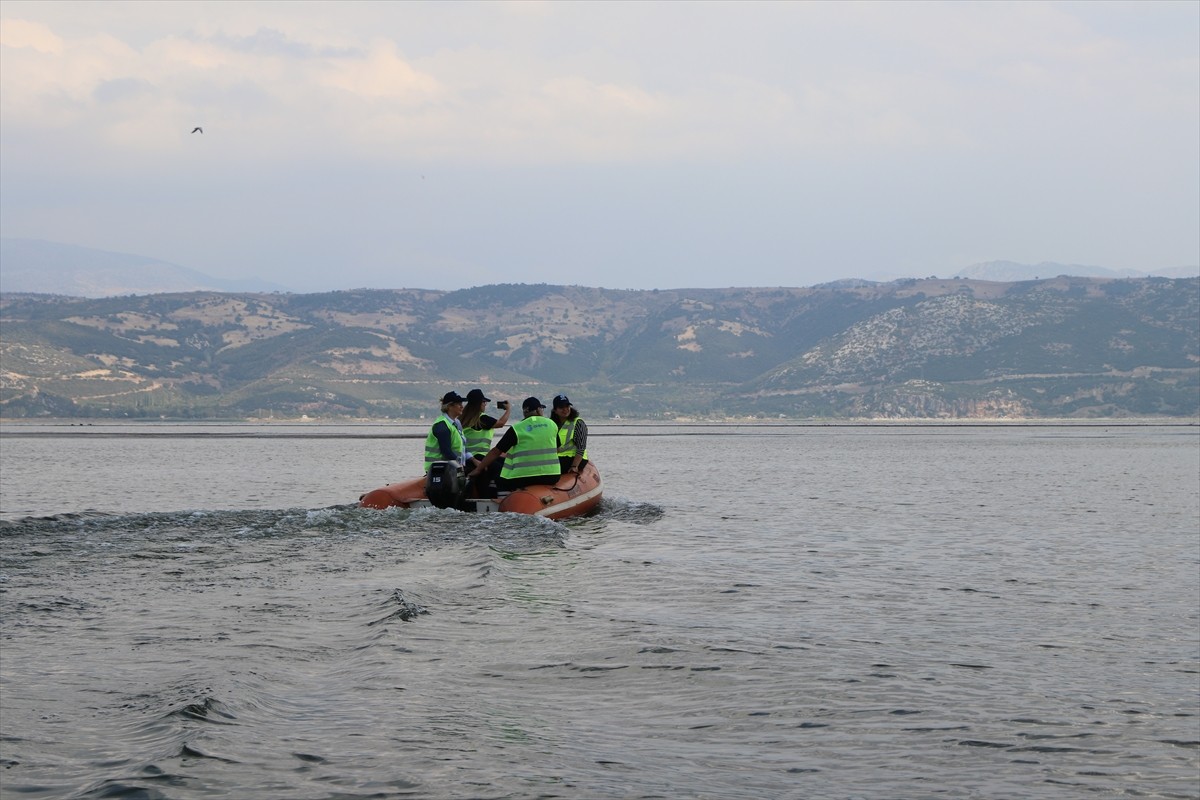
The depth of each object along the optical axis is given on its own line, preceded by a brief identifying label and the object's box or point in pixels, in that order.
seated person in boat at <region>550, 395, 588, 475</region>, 30.70
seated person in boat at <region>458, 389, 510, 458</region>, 29.93
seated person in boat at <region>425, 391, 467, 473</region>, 27.72
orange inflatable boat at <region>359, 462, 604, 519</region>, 28.30
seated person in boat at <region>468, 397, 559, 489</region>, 28.12
